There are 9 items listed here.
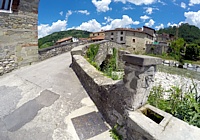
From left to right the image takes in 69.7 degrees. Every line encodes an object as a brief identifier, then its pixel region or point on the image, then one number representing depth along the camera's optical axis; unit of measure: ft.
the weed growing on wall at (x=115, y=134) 7.82
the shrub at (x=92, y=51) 29.51
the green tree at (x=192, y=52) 102.26
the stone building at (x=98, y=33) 167.90
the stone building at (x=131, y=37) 130.21
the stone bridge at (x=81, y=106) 6.65
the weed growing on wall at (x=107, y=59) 29.46
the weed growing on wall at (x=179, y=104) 7.23
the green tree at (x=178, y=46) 108.47
